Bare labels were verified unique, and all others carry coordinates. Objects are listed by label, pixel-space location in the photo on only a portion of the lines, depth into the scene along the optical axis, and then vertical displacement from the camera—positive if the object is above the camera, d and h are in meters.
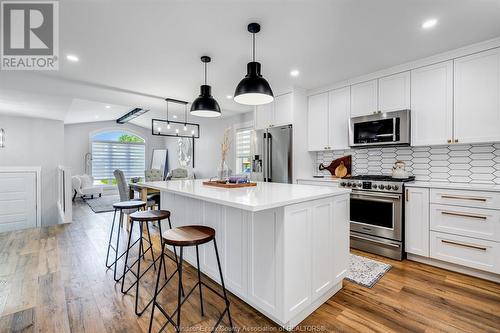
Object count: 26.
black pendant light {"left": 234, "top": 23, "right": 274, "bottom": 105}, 1.98 +0.67
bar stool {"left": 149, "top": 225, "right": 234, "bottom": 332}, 1.47 -0.49
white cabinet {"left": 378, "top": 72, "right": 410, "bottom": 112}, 2.95 +0.97
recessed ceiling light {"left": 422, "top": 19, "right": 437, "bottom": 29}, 2.06 +1.30
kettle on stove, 2.99 -0.07
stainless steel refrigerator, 3.84 +0.18
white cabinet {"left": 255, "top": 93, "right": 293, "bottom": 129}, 3.90 +0.94
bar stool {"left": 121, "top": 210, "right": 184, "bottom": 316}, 1.85 -0.46
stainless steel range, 2.75 -0.62
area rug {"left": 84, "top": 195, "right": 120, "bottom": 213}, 5.97 -1.15
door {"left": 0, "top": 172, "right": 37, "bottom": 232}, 4.80 -0.78
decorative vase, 2.60 -0.07
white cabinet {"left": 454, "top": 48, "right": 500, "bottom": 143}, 2.37 +0.73
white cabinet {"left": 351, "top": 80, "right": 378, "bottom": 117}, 3.24 +0.97
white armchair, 7.43 -0.73
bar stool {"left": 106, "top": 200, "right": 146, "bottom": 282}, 2.56 -0.46
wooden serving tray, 2.30 -0.20
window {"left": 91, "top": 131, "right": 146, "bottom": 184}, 8.75 +0.40
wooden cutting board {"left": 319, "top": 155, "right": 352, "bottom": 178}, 3.74 -0.03
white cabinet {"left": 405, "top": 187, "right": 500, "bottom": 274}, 2.24 -0.65
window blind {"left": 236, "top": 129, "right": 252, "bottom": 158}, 5.61 +0.56
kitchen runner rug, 2.27 -1.13
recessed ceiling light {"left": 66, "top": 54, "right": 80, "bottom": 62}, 2.62 +1.25
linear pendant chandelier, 5.11 +0.86
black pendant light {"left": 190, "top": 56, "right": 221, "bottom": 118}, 2.70 +0.72
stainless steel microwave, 2.91 +0.49
